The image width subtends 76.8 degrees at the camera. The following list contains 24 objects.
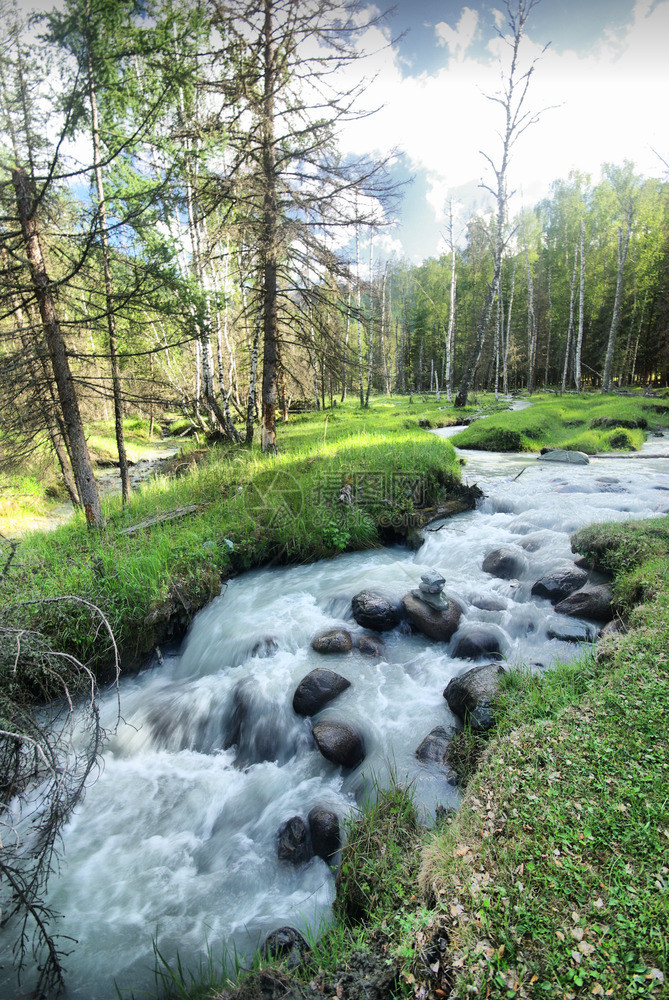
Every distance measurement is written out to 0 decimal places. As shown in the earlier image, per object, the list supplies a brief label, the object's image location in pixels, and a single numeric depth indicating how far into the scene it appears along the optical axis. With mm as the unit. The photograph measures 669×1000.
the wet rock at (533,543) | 7000
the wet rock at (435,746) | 3738
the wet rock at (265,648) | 5526
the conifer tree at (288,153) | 9148
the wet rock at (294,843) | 3391
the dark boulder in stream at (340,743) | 4023
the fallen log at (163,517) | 7680
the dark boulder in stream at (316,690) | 4559
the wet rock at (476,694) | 3709
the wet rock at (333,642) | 5414
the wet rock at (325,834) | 3295
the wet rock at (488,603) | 5773
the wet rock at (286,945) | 2518
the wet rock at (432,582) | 5645
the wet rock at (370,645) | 5371
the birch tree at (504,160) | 17733
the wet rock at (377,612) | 5730
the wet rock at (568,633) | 4691
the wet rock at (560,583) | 5523
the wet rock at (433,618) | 5457
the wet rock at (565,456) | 12055
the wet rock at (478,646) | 5000
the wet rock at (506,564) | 6566
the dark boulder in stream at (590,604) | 4891
